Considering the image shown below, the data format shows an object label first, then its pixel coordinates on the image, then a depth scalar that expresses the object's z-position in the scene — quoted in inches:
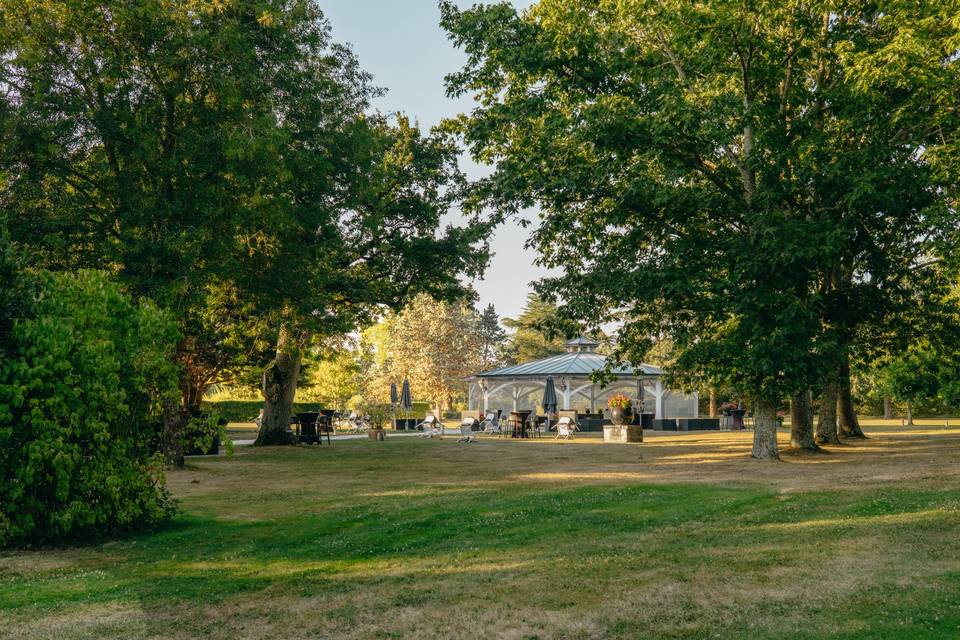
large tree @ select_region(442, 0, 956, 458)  567.5
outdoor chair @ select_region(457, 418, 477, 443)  1053.2
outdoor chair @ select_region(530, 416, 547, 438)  1203.3
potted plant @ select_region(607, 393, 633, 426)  1044.5
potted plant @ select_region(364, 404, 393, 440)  1144.2
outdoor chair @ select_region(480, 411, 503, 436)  1250.6
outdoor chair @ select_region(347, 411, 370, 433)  1501.0
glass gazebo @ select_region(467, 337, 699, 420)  1622.8
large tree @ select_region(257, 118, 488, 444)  830.9
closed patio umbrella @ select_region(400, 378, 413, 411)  1344.7
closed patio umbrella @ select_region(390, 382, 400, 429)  1338.6
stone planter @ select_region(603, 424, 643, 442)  979.3
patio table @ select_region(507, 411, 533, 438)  1144.2
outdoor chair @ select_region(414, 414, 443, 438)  1211.2
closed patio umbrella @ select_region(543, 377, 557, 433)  1300.4
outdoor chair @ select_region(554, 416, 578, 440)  1075.9
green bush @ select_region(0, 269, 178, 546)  283.1
